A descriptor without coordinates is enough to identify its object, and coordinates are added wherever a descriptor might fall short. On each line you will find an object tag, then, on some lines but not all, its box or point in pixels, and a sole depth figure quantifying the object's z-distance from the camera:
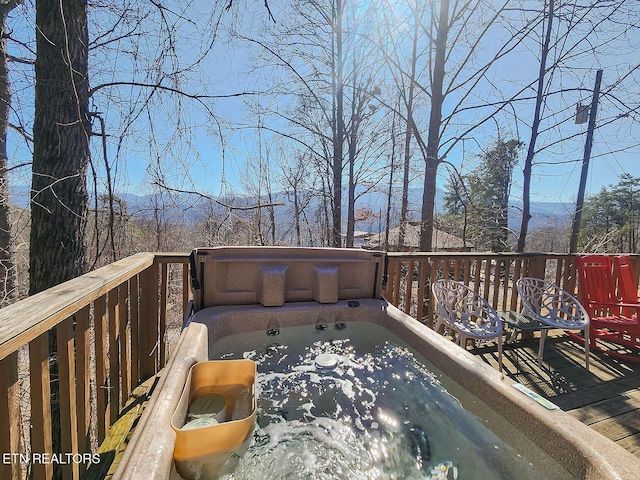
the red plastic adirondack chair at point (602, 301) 2.92
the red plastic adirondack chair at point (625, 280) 3.19
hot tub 1.08
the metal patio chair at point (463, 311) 2.33
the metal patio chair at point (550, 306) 2.54
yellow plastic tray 1.16
